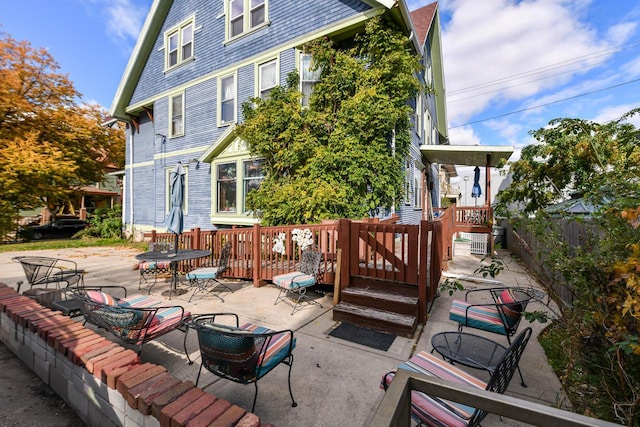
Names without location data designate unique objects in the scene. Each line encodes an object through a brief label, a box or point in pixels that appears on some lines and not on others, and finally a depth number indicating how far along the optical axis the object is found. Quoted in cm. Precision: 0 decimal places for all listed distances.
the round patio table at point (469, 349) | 275
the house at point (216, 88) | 980
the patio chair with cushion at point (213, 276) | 588
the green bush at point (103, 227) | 1684
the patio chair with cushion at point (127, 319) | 306
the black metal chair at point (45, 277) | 538
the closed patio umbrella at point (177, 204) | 636
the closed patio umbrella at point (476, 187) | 1419
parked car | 1695
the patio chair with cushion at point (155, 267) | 691
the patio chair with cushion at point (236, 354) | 242
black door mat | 401
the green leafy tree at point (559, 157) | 782
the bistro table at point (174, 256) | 590
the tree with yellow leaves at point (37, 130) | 1438
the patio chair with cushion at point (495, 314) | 331
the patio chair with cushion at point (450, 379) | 191
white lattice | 1188
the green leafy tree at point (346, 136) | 810
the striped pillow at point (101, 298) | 352
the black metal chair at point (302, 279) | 521
